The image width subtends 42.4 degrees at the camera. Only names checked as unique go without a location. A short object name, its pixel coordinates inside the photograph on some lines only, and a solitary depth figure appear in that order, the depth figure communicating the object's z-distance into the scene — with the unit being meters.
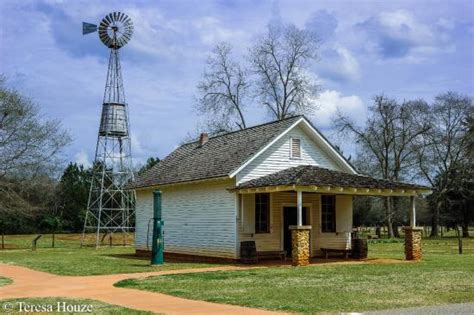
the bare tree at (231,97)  56.72
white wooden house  24.75
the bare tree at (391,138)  60.53
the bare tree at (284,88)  56.66
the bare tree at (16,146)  39.12
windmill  42.56
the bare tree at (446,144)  61.81
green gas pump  23.17
